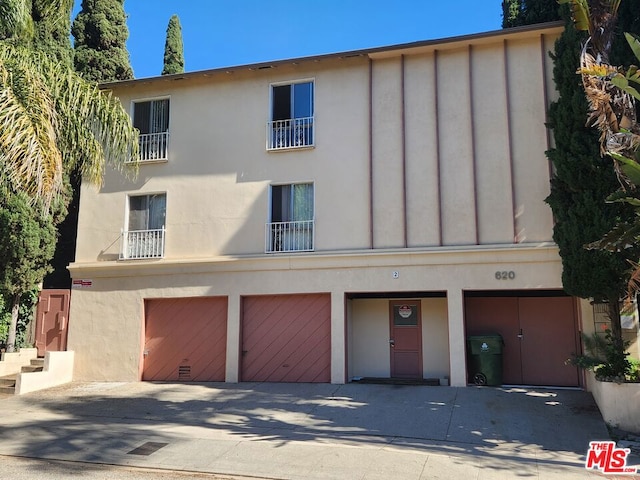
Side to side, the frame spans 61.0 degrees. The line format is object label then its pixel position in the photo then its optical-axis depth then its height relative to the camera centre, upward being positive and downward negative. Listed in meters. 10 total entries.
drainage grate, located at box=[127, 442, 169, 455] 8.21 -1.88
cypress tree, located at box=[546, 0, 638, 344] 10.49 +2.62
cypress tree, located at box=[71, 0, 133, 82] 20.27 +10.72
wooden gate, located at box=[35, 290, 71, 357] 15.91 +0.12
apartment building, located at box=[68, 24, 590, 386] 13.11 +2.55
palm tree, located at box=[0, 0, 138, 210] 8.73 +3.81
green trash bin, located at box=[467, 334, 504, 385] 12.84 -0.81
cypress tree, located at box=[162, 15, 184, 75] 26.19 +13.30
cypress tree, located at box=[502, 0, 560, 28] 16.48 +9.89
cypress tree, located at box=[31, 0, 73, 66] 11.61 +8.38
